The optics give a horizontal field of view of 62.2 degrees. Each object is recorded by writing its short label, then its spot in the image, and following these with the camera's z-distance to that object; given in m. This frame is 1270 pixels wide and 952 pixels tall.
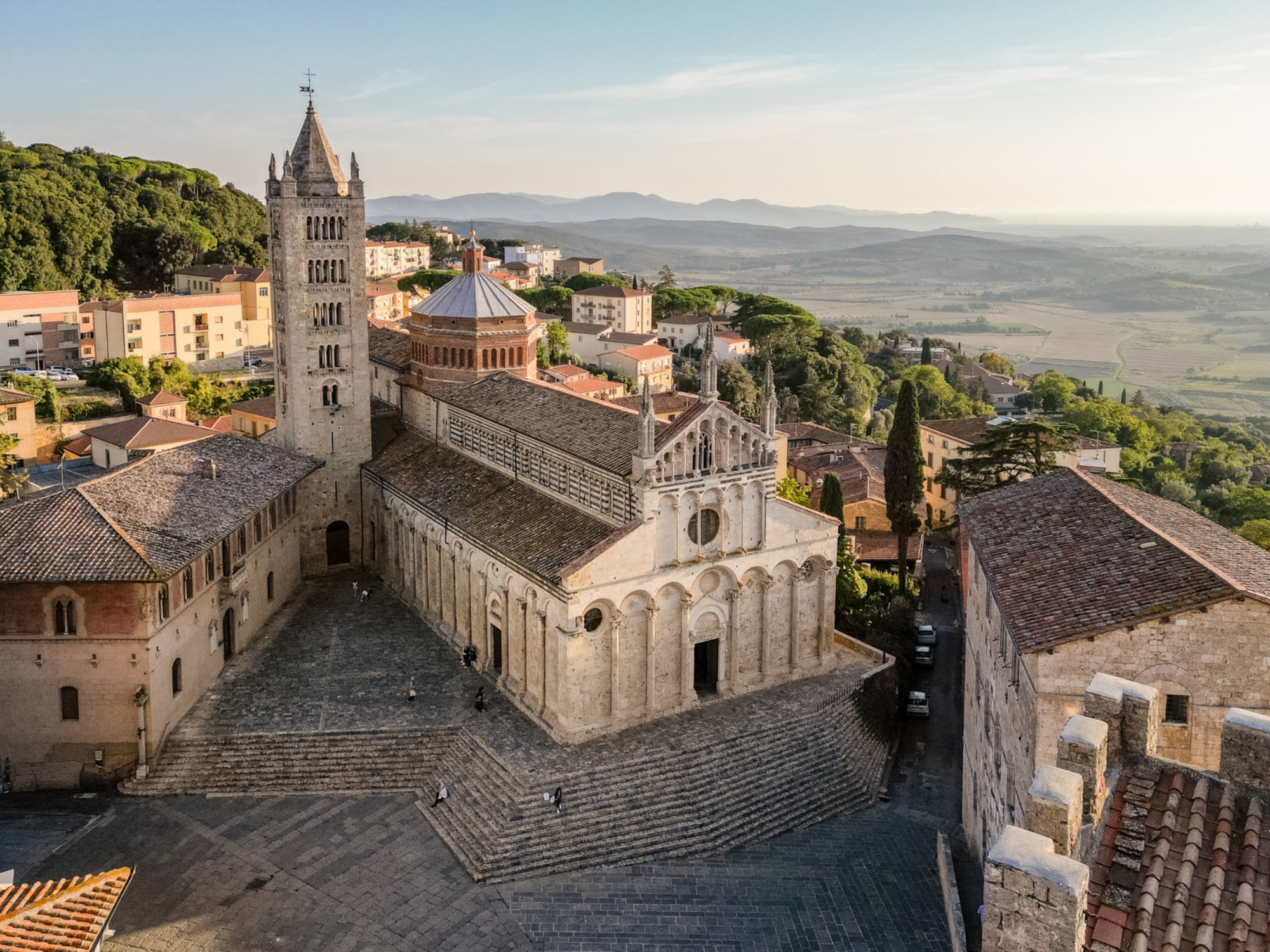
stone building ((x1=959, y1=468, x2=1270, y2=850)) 19.75
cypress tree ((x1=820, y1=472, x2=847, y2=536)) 50.19
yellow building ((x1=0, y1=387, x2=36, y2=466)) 63.03
